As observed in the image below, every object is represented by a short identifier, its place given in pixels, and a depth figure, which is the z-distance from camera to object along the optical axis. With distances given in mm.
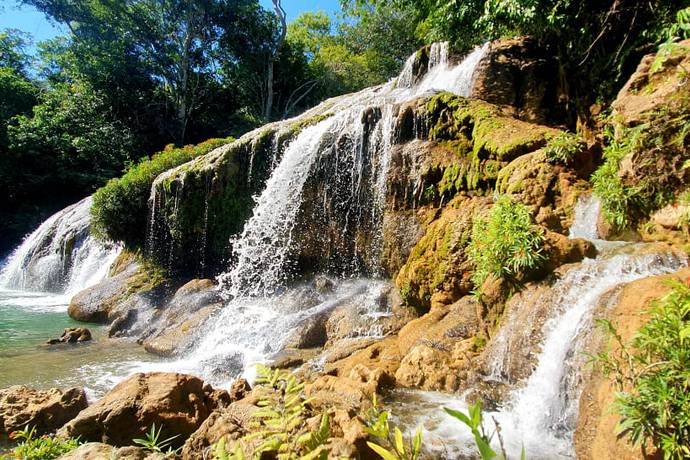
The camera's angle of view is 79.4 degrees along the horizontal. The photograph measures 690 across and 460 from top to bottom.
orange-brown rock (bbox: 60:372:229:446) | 3941
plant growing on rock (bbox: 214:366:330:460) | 1319
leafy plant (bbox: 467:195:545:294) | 5137
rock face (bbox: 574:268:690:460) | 2941
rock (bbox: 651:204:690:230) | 4773
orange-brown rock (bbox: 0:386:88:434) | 4227
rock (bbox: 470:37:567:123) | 9344
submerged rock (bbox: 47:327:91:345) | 8805
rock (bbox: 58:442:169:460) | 2287
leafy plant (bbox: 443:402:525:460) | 691
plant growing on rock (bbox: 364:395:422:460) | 873
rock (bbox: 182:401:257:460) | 2750
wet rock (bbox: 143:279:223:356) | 8469
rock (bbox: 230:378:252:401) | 4785
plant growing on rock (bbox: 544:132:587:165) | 6457
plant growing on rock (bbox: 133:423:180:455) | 3899
